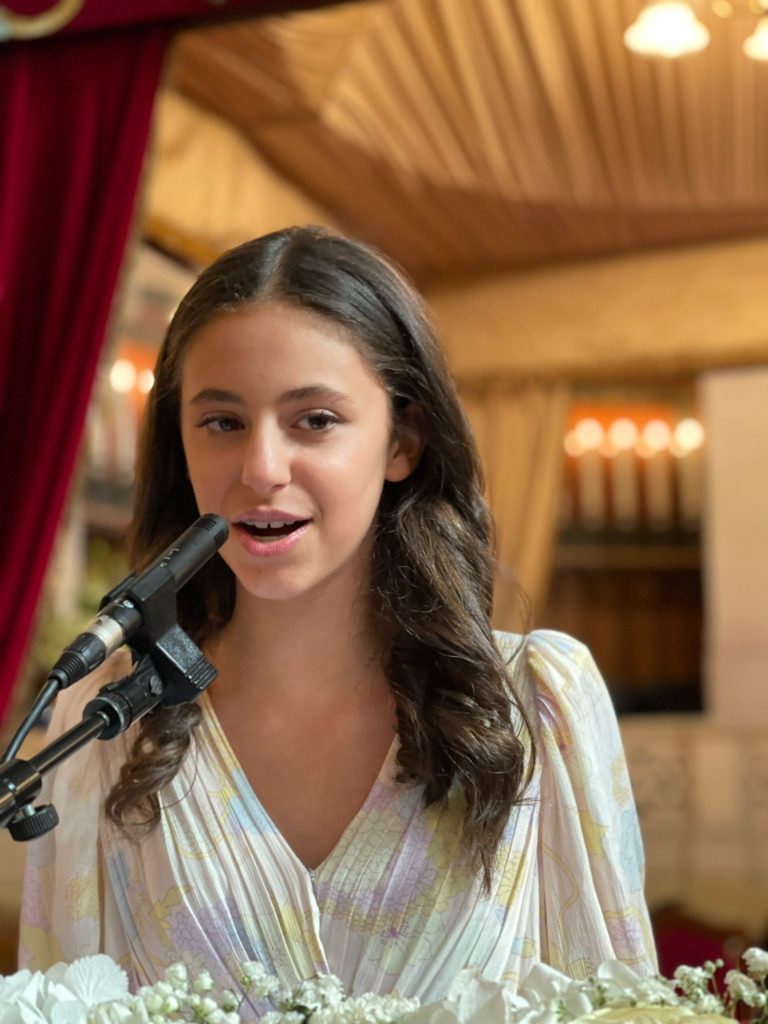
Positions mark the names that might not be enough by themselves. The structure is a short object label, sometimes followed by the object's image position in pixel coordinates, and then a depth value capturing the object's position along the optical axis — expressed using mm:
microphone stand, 1066
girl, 1564
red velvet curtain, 3684
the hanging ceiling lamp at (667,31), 4668
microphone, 1115
